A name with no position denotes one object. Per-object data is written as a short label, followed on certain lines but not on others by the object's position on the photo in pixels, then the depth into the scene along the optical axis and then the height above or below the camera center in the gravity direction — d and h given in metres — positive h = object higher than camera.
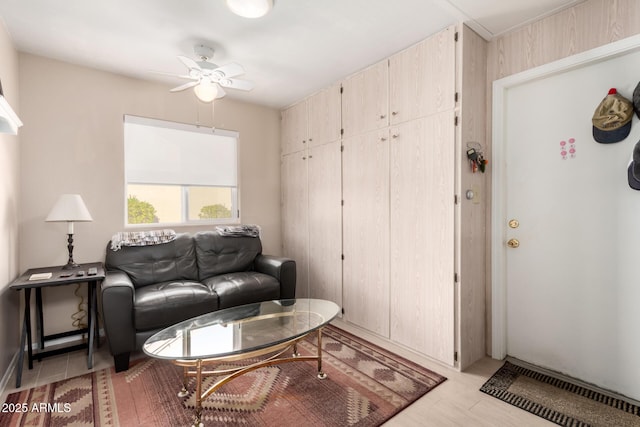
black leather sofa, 2.35 -0.66
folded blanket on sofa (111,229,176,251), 2.99 -0.24
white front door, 2.01 -0.15
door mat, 1.83 -1.21
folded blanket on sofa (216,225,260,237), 3.58 -0.21
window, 3.30 +0.46
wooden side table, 2.27 -0.64
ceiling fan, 2.39 +1.09
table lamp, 2.57 +0.02
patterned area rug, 1.84 -1.20
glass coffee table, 1.76 -0.77
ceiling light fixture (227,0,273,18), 1.89 +1.27
